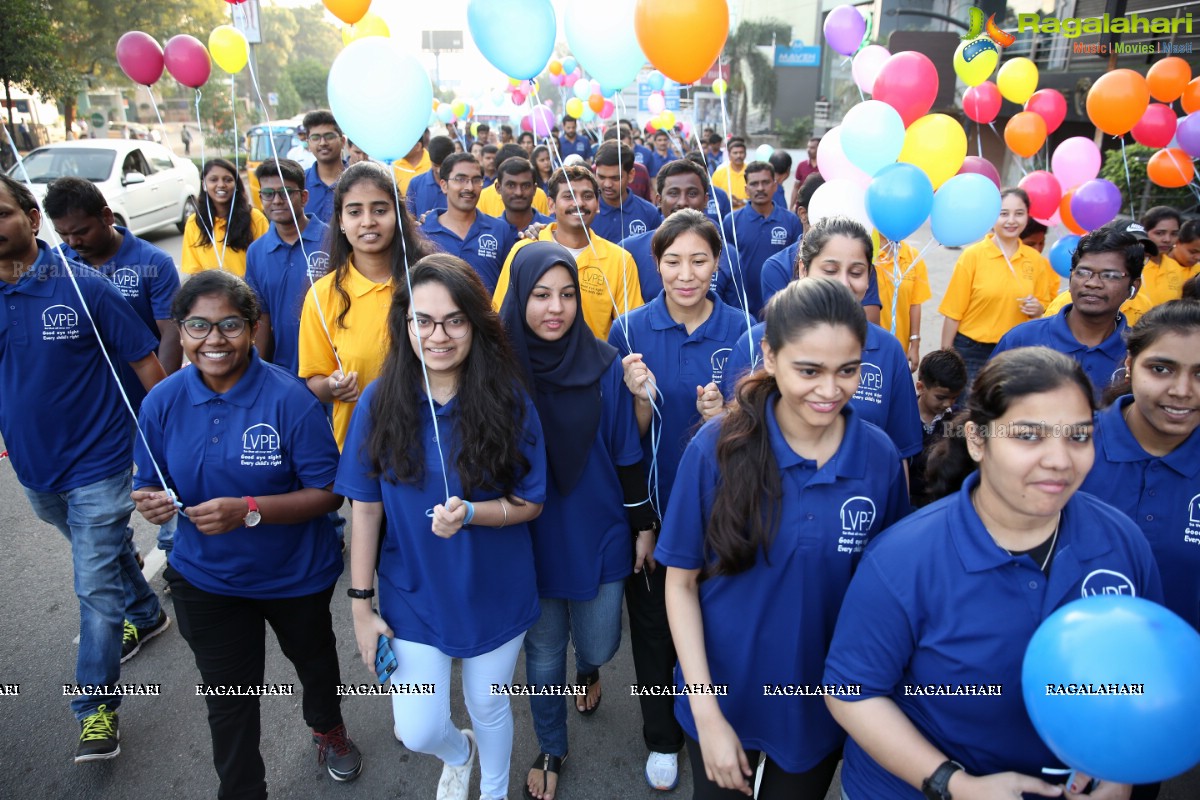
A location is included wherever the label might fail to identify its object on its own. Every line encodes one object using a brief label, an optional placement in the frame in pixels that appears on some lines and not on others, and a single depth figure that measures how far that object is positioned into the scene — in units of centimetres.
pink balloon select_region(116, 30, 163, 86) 471
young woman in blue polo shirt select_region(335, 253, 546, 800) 214
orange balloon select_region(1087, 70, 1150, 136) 525
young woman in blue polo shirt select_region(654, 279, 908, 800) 171
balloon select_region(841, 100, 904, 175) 373
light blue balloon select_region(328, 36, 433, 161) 252
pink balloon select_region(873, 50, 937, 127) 439
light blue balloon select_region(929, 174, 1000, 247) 371
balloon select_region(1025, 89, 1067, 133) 606
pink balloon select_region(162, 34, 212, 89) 473
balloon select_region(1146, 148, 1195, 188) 549
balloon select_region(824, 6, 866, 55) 536
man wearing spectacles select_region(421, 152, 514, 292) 467
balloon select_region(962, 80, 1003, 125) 580
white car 1101
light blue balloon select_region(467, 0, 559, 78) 307
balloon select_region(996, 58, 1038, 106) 575
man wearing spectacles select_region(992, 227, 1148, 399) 297
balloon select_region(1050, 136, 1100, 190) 531
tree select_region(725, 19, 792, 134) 3044
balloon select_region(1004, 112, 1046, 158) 561
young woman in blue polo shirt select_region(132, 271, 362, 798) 229
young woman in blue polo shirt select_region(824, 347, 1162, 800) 143
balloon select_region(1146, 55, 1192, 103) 575
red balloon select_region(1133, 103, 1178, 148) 561
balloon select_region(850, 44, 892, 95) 502
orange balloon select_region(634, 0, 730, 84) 301
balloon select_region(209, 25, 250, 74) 477
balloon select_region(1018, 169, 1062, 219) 505
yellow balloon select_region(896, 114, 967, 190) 397
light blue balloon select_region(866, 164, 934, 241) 339
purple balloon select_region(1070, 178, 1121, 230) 475
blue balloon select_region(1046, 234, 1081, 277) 461
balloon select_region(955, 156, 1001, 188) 498
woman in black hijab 242
